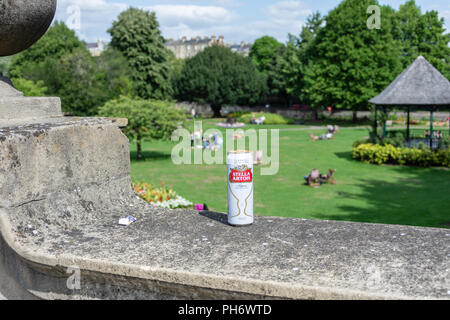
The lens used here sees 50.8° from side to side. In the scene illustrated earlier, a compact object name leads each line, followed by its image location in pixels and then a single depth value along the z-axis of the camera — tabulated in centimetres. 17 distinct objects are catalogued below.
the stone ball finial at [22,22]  351
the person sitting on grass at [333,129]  3375
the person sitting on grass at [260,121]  4556
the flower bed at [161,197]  998
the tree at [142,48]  4844
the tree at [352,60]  4275
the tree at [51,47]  4484
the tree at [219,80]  5712
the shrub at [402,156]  2073
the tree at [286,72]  5215
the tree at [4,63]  1789
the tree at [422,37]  4872
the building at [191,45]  11956
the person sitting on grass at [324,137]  3135
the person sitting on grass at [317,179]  1622
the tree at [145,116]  2200
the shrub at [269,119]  4659
